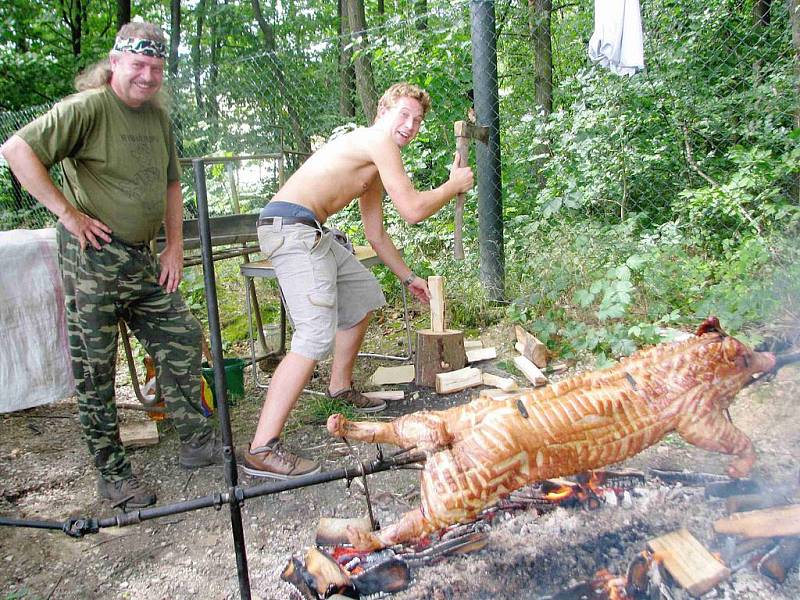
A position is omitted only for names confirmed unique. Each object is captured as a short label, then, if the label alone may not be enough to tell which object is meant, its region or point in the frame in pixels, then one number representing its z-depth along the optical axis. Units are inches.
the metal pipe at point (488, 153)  208.1
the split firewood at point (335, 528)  86.8
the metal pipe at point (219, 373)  64.6
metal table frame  159.2
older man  103.2
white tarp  130.9
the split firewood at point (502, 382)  161.0
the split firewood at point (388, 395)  168.4
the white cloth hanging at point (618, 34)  197.3
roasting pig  78.0
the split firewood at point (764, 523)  80.4
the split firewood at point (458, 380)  168.7
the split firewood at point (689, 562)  75.7
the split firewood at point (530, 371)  162.6
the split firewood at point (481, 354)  186.9
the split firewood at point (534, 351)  176.4
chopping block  173.2
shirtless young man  122.1
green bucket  167.6
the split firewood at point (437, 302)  167.5
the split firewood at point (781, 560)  79.4
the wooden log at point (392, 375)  179.9
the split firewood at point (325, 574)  80.6
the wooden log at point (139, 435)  145.9
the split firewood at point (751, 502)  91.4
